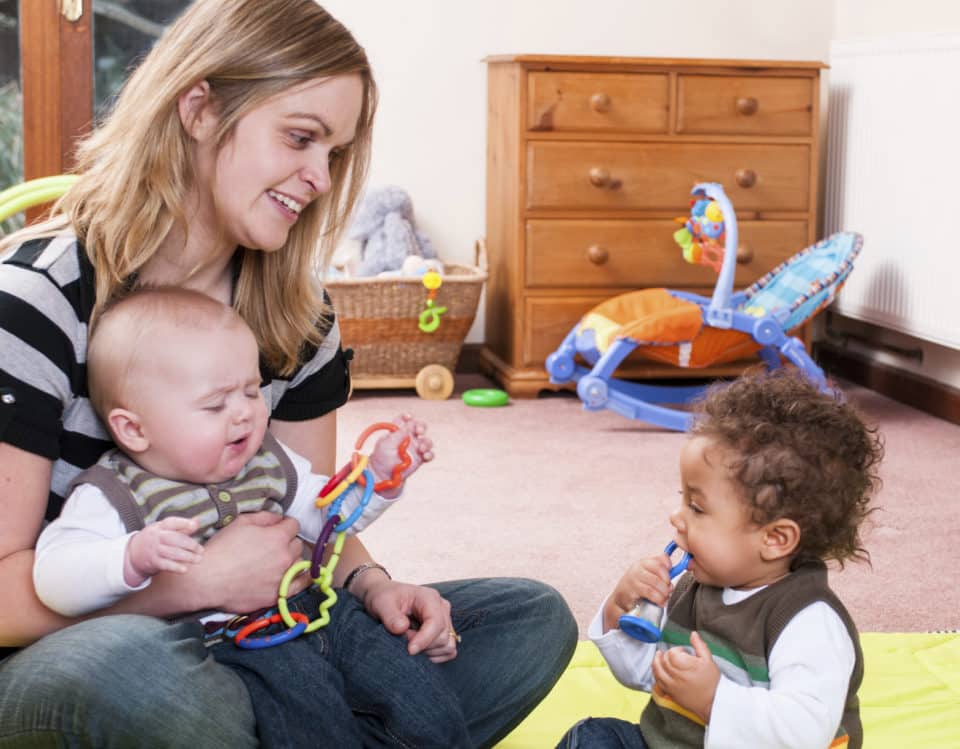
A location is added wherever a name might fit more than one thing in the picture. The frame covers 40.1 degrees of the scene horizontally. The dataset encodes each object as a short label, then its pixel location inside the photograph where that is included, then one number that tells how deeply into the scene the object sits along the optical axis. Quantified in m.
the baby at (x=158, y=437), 1.15
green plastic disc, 3.61
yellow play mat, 1.63
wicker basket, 3.57
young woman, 1.13
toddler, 1.15
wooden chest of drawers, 3.60
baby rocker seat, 3.28
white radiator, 3.29
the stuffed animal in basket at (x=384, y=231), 3.75
